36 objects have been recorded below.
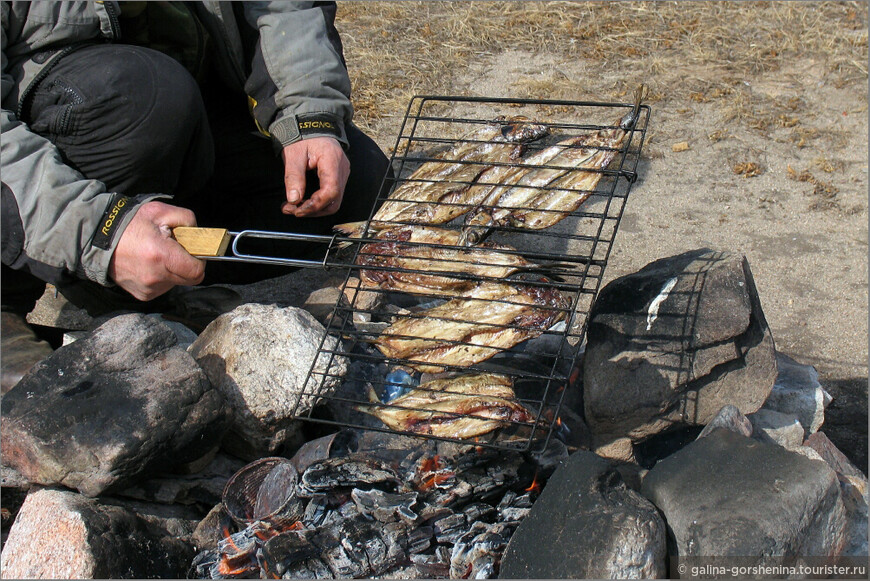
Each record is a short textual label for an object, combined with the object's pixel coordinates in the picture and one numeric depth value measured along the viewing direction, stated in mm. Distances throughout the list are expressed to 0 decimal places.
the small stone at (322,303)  3443
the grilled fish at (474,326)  2387
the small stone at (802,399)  2904
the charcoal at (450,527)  2320
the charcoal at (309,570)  2230
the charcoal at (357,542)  2252
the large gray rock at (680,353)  2664
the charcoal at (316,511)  2383
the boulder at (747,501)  2006
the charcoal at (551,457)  2587
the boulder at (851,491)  2301
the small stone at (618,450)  2854
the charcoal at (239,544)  2307
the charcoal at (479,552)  2199
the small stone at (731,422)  2498
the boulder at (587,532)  1997
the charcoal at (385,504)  2357
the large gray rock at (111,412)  2330
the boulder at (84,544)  2160
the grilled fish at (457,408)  2352
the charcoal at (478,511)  2375
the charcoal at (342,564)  2242
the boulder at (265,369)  2656
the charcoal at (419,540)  2305
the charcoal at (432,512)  2359
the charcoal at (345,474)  2441
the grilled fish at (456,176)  2875
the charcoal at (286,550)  2229
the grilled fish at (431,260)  2551
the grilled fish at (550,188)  2670
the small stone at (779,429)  2734
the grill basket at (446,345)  2379
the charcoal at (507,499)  2434
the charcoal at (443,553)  2287
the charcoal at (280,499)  2408
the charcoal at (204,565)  2314
